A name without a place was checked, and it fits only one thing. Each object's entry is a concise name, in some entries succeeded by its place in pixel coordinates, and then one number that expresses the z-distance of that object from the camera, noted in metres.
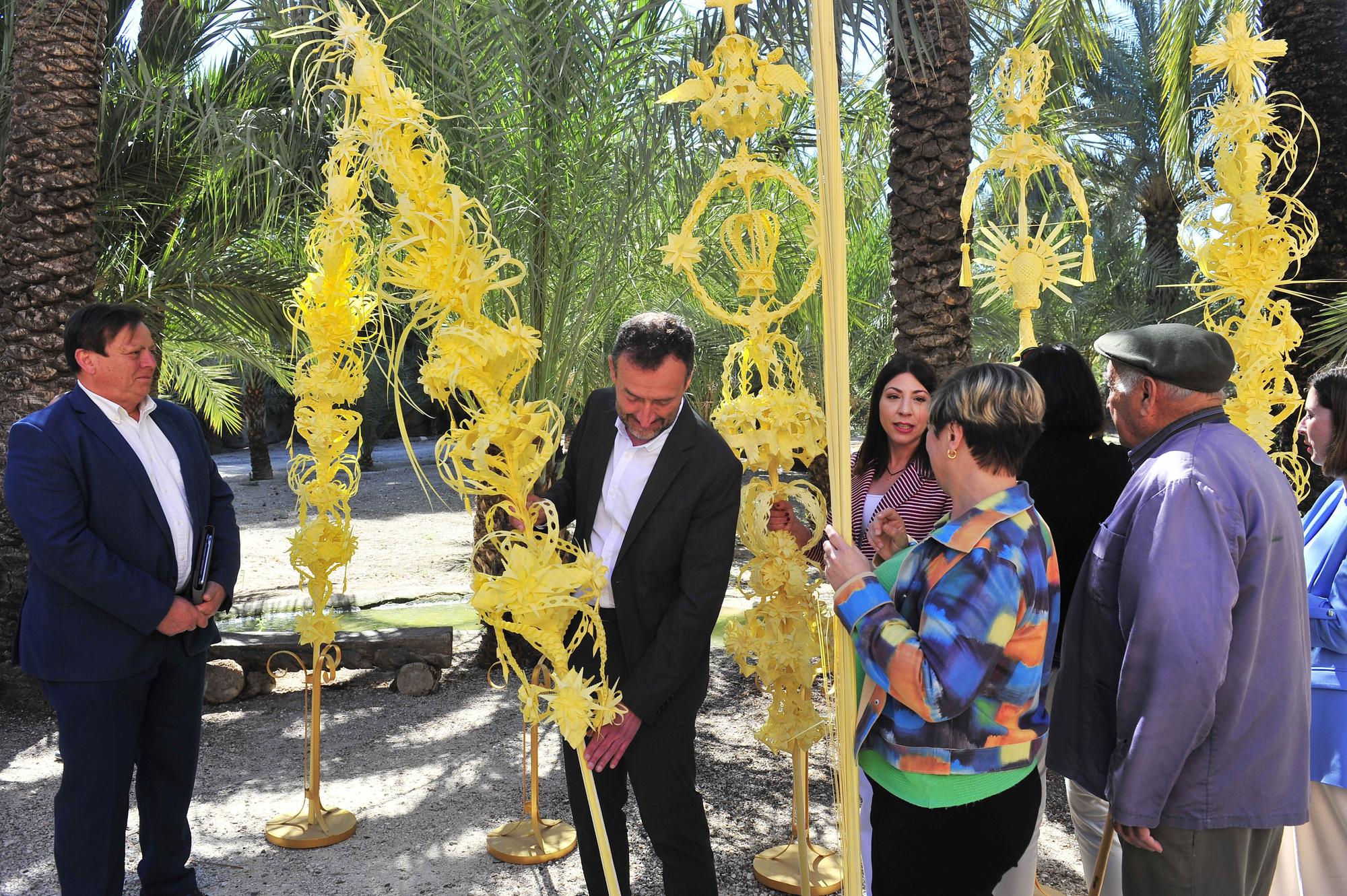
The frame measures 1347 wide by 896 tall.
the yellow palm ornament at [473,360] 1.71
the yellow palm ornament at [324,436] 3.61
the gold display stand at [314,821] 3.67
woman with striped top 2.94
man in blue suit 2.82
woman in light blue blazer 2.51
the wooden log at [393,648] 5.83
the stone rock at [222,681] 5.41
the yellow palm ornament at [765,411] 2.20
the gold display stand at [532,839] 3.55
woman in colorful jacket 1.73
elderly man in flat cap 1.79
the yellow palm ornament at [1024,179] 2.75
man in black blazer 2.44
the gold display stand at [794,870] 3.31
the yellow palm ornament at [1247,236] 3.23
